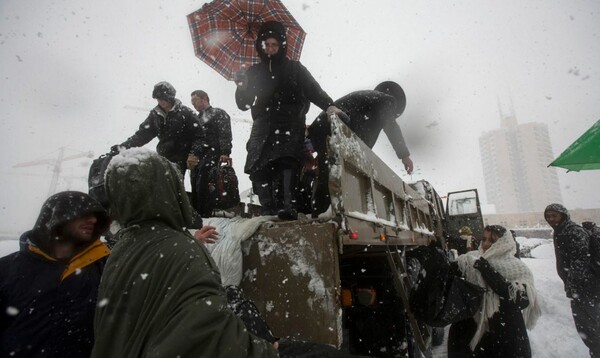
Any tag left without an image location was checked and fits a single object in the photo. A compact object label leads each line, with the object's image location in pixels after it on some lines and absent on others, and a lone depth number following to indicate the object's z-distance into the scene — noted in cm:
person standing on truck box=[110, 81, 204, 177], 347
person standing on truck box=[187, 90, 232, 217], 303
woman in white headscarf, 286
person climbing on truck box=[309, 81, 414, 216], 240
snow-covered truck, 168
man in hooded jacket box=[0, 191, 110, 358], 146
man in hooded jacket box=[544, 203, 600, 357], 401
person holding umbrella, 287
